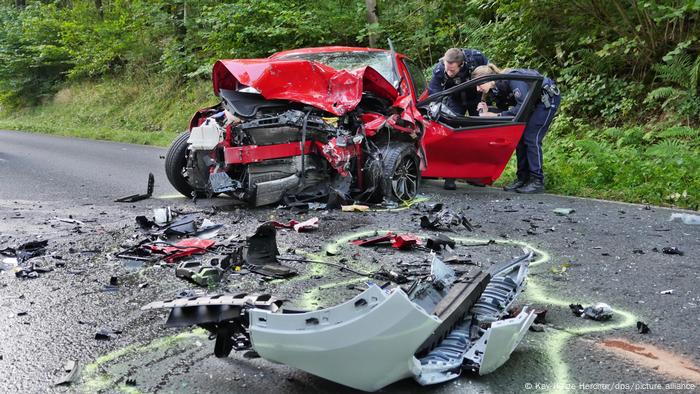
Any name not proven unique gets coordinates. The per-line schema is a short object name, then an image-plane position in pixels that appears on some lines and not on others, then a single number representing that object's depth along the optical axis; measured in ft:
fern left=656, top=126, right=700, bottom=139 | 25.88
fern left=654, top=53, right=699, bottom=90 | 28.63
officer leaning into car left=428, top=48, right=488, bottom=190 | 23.03
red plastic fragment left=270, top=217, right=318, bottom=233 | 16.78
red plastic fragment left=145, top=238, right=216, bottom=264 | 13.66
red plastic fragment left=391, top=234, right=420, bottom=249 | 14.51
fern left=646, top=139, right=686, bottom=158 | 24.18
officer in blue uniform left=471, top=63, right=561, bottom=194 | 22.35
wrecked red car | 19.08
